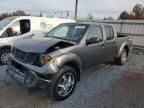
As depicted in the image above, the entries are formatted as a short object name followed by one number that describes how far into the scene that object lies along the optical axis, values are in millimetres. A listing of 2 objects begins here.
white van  3895
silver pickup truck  2156
